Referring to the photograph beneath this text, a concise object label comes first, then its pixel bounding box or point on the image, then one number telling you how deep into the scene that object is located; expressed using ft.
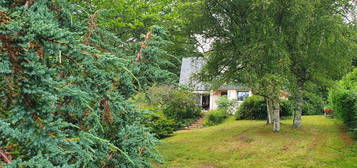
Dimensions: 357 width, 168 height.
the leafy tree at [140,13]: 29.29
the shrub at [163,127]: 54.28
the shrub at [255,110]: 70.49
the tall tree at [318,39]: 40.16
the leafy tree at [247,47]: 40.14
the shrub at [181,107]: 76.95
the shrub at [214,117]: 71.98
